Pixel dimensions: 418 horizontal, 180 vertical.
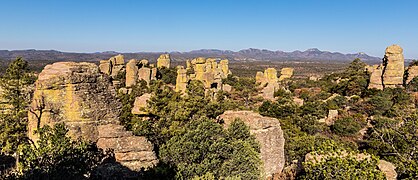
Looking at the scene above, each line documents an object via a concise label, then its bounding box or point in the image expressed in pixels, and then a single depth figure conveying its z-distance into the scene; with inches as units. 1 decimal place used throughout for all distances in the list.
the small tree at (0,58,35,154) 732.7
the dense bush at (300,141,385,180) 413.5
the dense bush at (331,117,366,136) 1429.6
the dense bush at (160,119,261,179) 539.5
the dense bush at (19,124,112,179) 369.0
